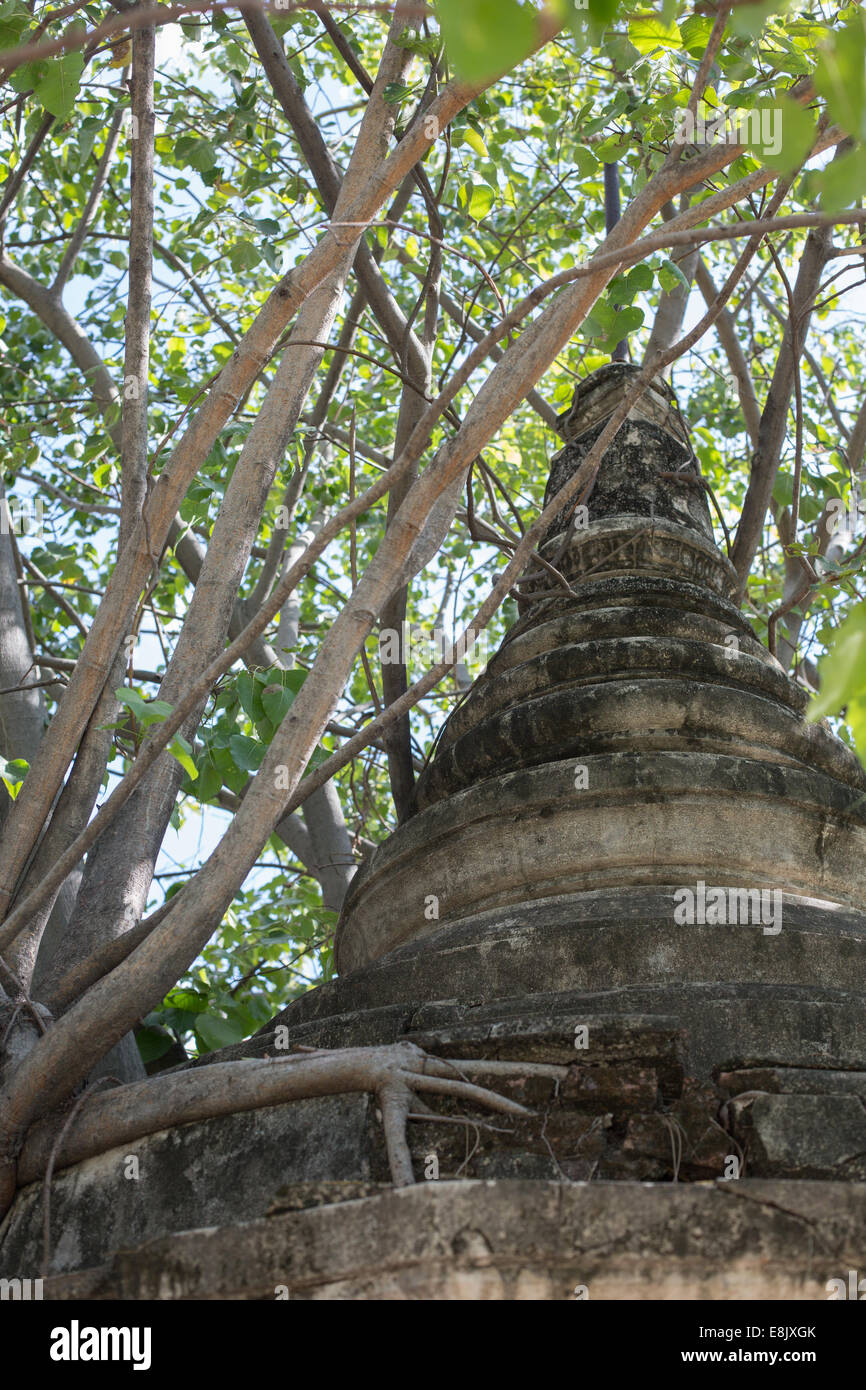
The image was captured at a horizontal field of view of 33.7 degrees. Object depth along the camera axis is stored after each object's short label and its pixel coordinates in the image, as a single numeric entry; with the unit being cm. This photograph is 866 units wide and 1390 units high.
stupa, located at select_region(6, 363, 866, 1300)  224
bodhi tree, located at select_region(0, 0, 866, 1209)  339
